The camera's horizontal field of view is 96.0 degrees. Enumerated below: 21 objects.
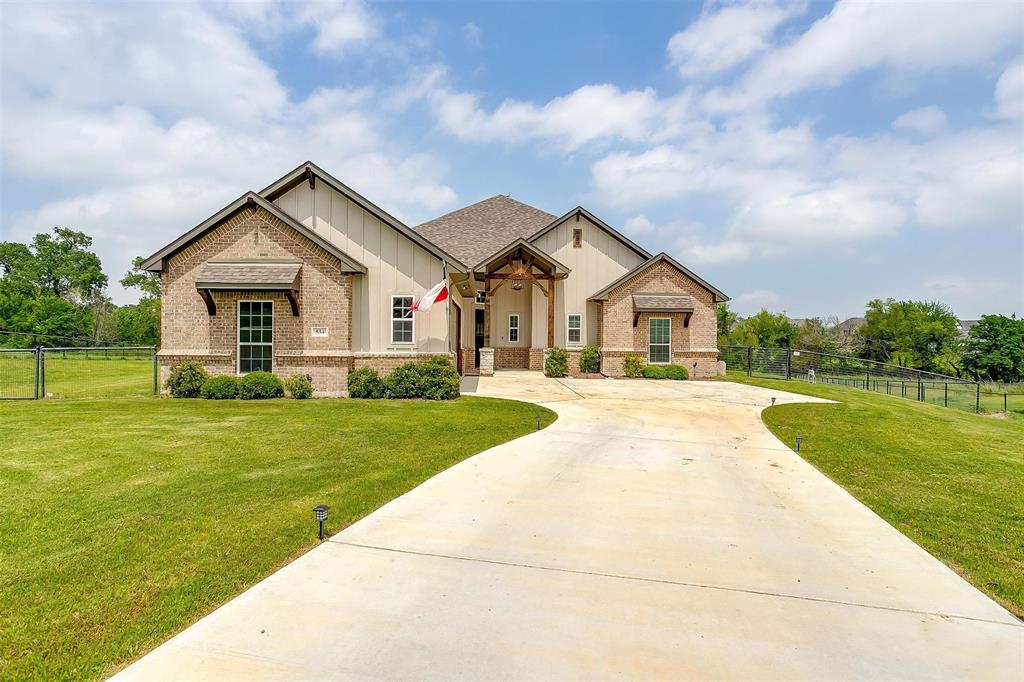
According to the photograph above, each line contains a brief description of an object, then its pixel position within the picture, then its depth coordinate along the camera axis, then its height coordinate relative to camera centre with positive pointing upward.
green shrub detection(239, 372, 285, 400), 13.54 -1.27
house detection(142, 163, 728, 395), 14.18 +1.79
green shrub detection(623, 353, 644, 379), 20.42 -1.01
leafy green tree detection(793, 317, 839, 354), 39.03 +0.46
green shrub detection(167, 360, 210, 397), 13.81 -1.10
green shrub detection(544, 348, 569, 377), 20.77 -0.85
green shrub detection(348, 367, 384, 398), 14.15 -1.25
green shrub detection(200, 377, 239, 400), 13.62 -1.35
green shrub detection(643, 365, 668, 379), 20.16 -1.22
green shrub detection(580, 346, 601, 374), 21.14 -0.81
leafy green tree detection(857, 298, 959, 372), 37.78 +0.85
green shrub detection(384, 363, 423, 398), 14.04 -1.19
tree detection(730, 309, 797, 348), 36.72 +1.08
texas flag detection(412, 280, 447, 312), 13.94 +1.44
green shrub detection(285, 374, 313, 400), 13.82 -1.31
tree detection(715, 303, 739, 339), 41.05 +2.20
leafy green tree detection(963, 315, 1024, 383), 35.00 -0.51
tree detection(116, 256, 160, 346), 47.44 +2.22
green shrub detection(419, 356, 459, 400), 13.87 -1.11
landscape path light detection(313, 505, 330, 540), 4.39 -1.61
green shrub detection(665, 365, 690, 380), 20.09 -1.21
